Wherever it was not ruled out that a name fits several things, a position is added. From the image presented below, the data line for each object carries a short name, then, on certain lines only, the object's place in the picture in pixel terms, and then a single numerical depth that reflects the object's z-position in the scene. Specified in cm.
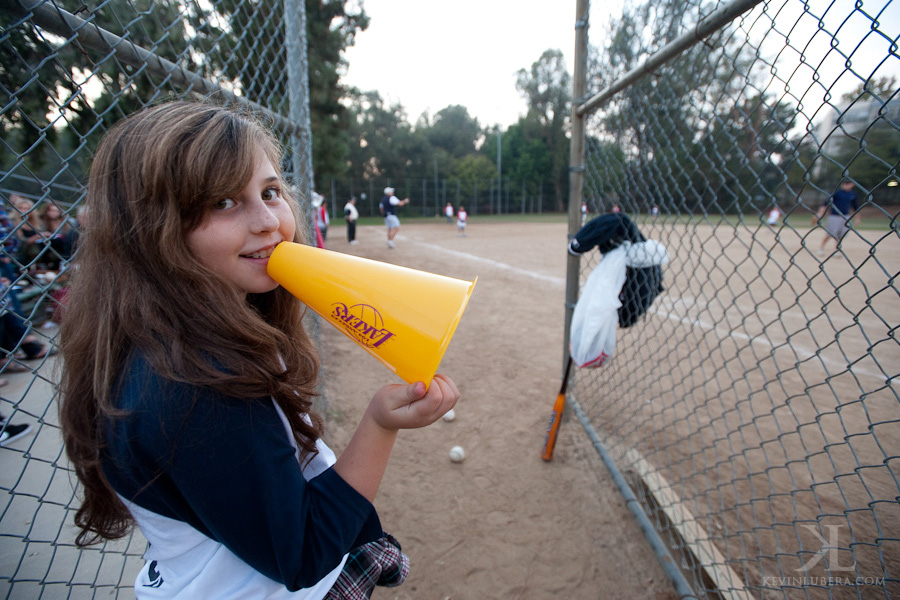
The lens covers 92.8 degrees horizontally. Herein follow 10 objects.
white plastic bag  251
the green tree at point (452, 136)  4741
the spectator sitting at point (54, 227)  406
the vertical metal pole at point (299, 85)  241
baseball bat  290
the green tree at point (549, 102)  4245
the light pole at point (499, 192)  3547
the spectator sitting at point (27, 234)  497
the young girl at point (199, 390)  80
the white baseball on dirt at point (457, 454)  301
